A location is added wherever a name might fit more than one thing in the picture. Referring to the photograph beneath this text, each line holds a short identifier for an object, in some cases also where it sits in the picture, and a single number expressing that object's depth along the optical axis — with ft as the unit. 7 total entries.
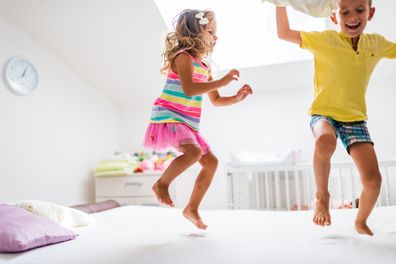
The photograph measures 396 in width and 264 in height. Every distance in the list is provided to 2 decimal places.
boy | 4.07
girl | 4.40
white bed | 3.48
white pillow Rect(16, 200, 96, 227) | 5.52
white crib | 8.39
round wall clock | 8.96
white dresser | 10.85
